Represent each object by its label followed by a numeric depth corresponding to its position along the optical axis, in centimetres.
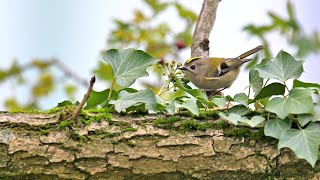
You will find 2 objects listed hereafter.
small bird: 686
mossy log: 450
